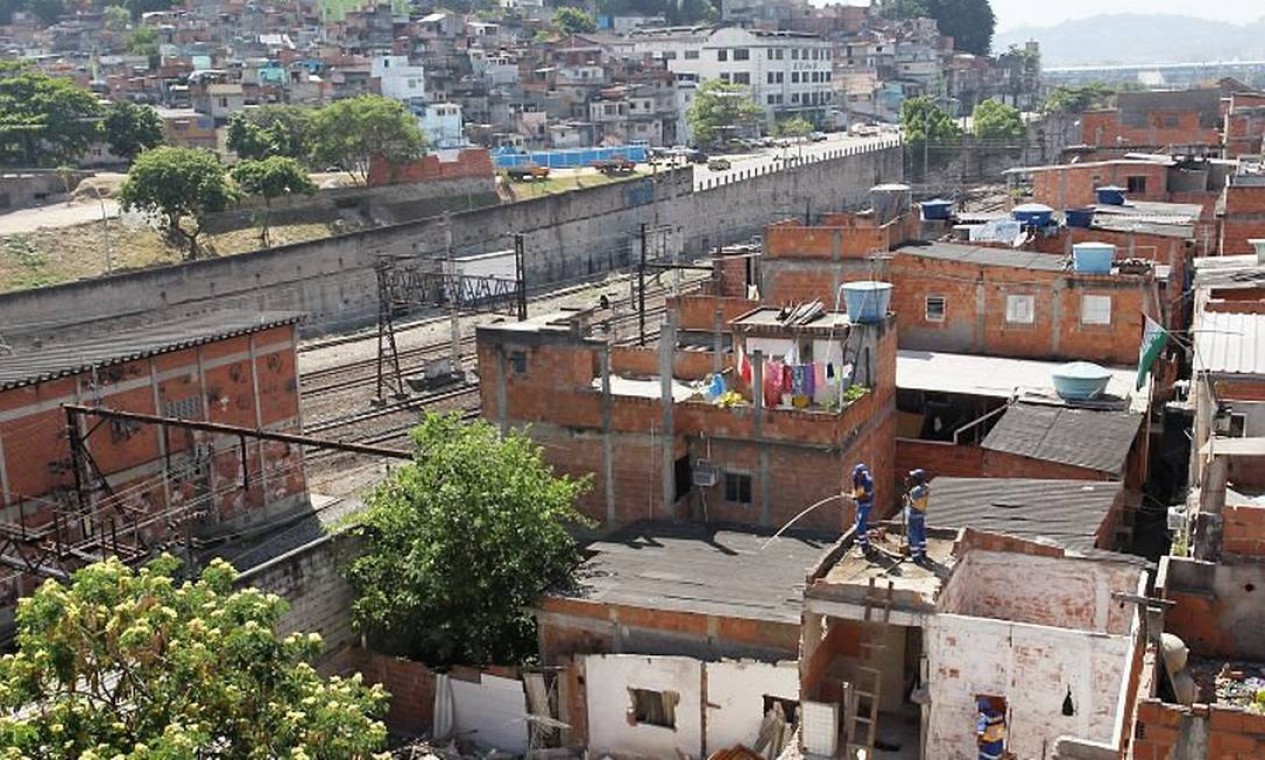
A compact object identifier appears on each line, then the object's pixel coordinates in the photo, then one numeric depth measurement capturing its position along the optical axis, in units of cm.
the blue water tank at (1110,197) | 3916
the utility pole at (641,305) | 3616
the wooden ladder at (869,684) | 1388
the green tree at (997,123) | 9162
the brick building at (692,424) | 1998
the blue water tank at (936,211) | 3744
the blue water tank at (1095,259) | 2747
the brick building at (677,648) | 1619
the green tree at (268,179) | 5769
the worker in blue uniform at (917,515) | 1439
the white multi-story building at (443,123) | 8412
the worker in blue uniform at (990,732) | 1311
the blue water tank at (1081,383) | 2292
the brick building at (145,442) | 2186
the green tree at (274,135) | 6631
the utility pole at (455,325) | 3791
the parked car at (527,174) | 7444
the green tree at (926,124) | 8950
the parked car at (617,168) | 7744
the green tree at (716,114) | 9256
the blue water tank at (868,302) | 2217
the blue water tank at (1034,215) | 3381
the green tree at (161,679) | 1056
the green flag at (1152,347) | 2111
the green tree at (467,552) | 1742
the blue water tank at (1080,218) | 3353
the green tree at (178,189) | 5169
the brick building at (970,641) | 1337
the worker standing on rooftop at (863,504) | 1512
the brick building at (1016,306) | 2728
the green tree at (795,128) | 10050
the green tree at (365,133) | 6309
